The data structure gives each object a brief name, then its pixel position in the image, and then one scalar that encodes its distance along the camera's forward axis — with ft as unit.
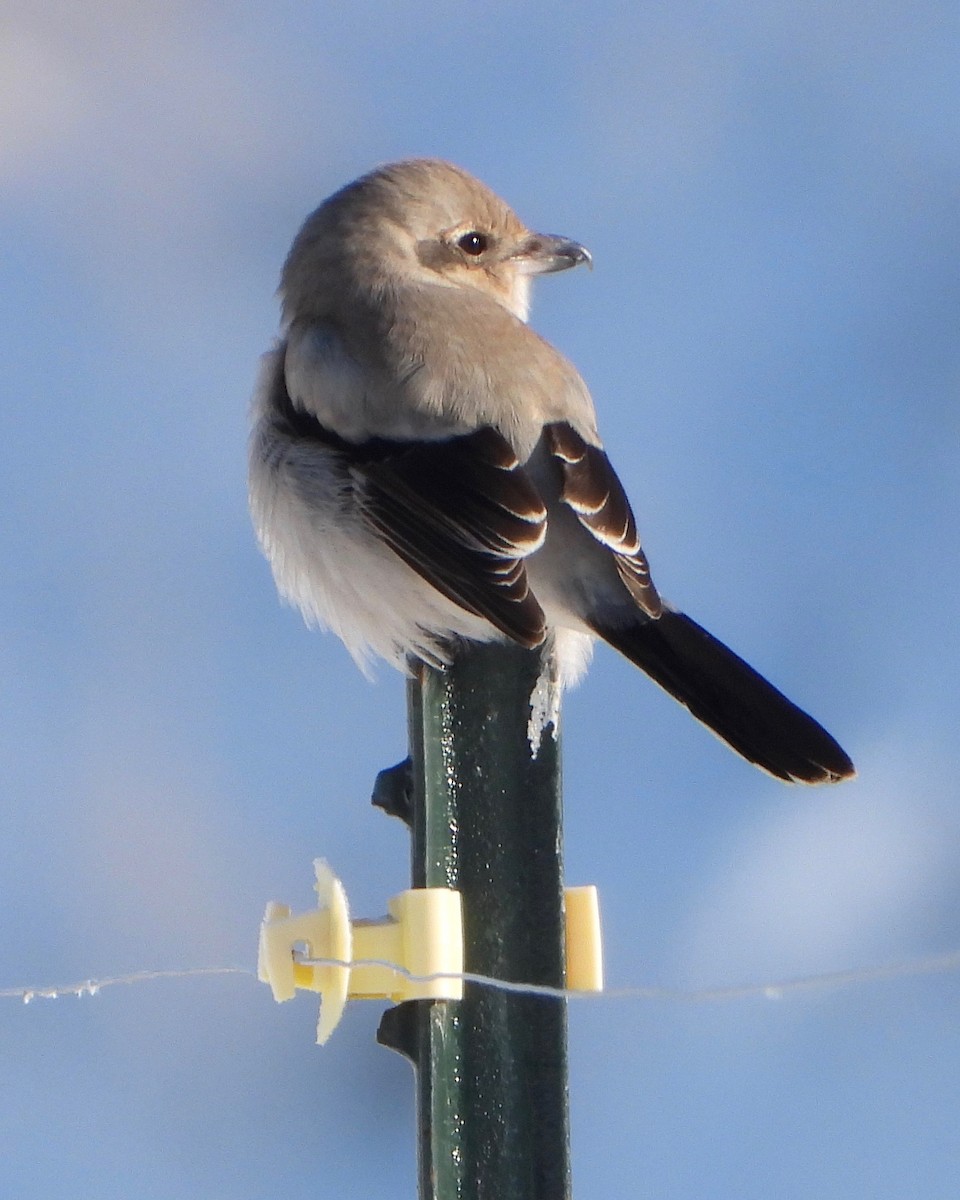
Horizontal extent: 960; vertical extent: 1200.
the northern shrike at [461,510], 18.06
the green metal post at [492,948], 17.43
